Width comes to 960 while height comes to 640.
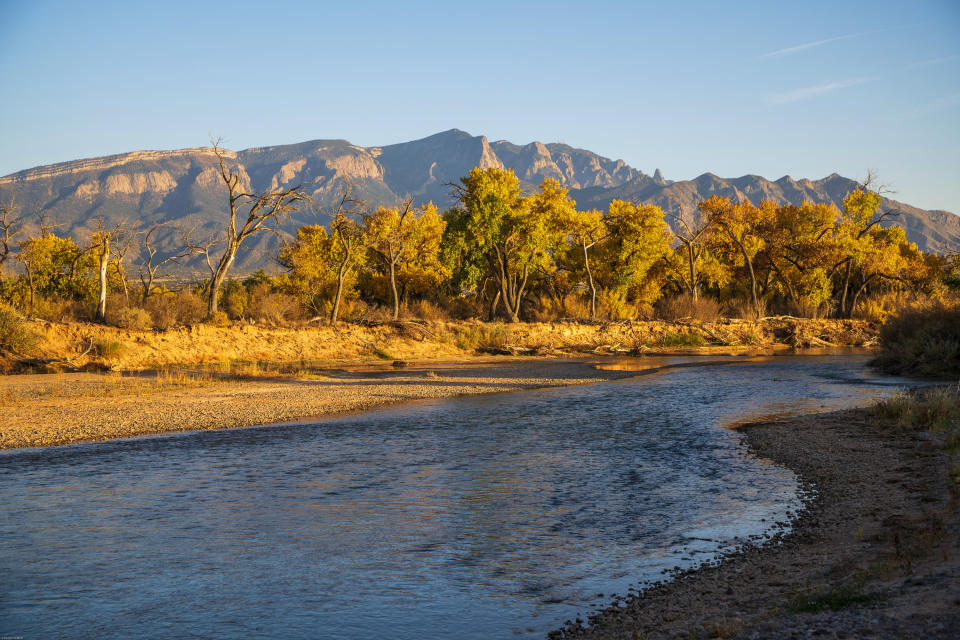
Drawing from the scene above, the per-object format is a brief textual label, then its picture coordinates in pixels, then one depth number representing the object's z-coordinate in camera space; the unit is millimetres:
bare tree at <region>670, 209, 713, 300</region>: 59781
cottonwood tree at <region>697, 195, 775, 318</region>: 65000
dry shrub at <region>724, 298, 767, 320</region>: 58003
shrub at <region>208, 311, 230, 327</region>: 39344
